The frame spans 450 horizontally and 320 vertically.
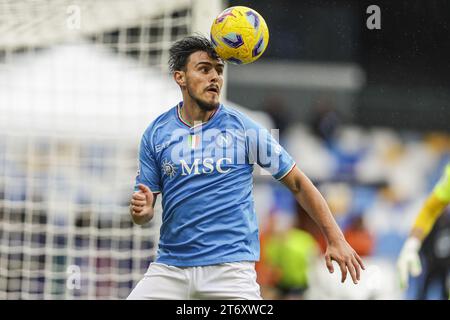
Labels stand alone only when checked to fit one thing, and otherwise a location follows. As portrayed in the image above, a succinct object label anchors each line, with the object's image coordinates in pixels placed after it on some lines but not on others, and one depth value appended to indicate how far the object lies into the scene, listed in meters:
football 9.99
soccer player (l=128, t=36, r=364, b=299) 9.61
